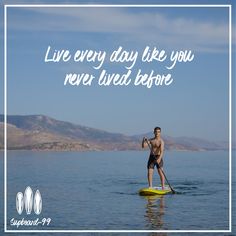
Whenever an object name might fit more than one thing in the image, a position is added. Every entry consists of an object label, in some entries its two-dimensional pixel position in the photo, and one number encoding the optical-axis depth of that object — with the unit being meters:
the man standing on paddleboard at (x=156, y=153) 26.86
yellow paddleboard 26.16
